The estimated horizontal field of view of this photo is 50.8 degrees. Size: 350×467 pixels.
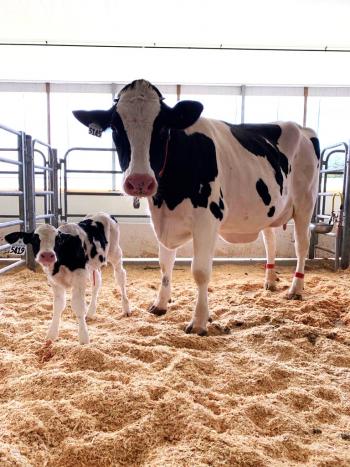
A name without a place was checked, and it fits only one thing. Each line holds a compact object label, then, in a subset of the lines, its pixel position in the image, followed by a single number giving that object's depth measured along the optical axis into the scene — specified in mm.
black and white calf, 2090
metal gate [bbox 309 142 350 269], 5022
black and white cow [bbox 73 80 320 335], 2168
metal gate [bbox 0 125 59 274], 4426
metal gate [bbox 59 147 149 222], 5469
